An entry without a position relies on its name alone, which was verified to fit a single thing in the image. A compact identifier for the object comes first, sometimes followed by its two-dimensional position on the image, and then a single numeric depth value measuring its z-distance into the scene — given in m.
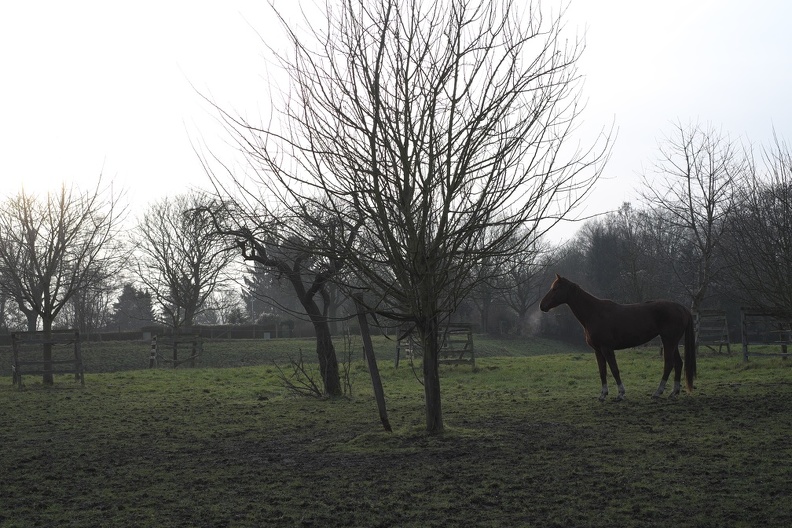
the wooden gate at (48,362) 18.22
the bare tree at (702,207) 21.52
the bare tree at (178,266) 40.59
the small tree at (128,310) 59.99
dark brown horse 11.54
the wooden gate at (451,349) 21.92
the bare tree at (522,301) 51.56
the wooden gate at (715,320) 23.30
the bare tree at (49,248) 18.55
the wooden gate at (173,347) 28.59
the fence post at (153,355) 28.34
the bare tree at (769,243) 11.29
